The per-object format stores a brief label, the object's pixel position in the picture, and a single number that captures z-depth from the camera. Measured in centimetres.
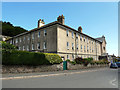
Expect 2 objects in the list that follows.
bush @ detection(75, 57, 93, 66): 2152
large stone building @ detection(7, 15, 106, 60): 2246
